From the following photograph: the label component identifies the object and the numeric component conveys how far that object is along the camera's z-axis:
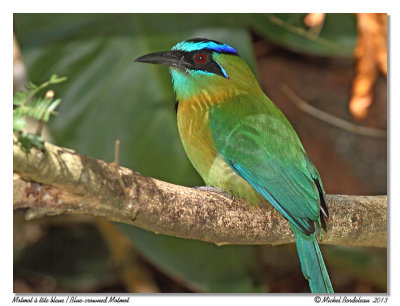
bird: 4.82
